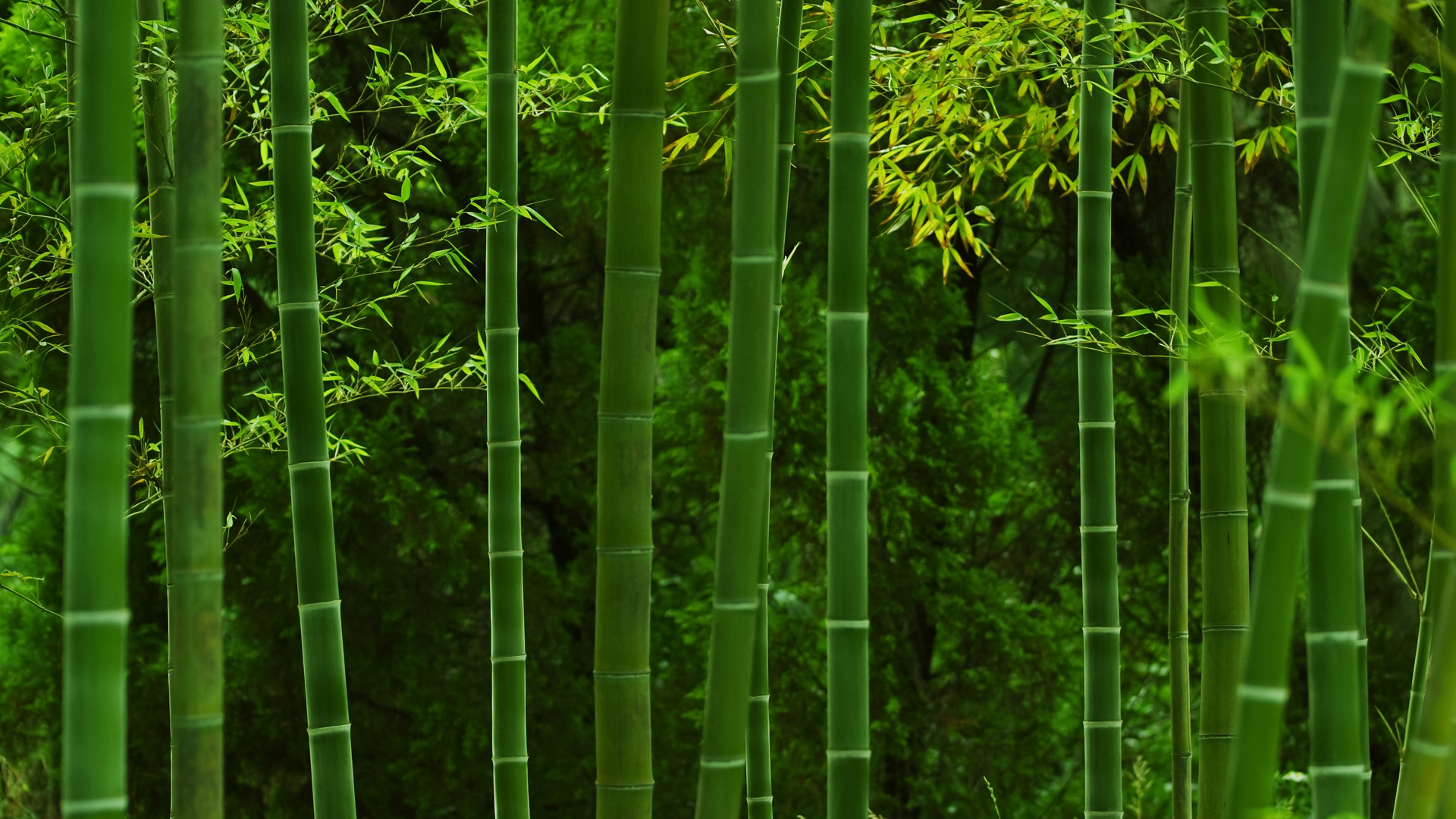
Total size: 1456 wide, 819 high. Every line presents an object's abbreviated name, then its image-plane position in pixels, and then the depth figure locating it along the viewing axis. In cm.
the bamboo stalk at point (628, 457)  1003
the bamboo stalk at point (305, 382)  1014
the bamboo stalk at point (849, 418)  983
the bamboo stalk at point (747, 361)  971
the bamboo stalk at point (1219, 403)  1052
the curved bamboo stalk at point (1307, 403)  923
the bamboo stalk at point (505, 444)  1074
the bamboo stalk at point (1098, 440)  1097
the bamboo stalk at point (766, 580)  1035
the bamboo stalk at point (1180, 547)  1168
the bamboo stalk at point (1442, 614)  932
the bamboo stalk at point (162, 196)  1104
